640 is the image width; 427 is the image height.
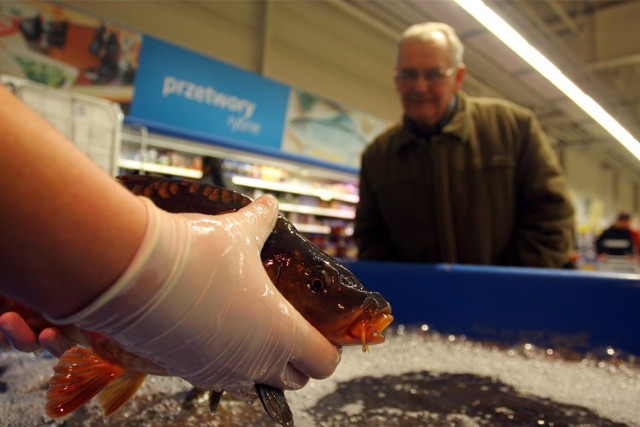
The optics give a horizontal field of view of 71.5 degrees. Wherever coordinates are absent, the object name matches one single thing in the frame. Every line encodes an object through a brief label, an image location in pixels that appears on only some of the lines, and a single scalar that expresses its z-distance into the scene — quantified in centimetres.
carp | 79
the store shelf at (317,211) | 601
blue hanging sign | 485
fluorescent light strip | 258
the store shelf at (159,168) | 425
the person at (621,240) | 662
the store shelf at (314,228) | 627
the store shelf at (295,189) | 539
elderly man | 207
